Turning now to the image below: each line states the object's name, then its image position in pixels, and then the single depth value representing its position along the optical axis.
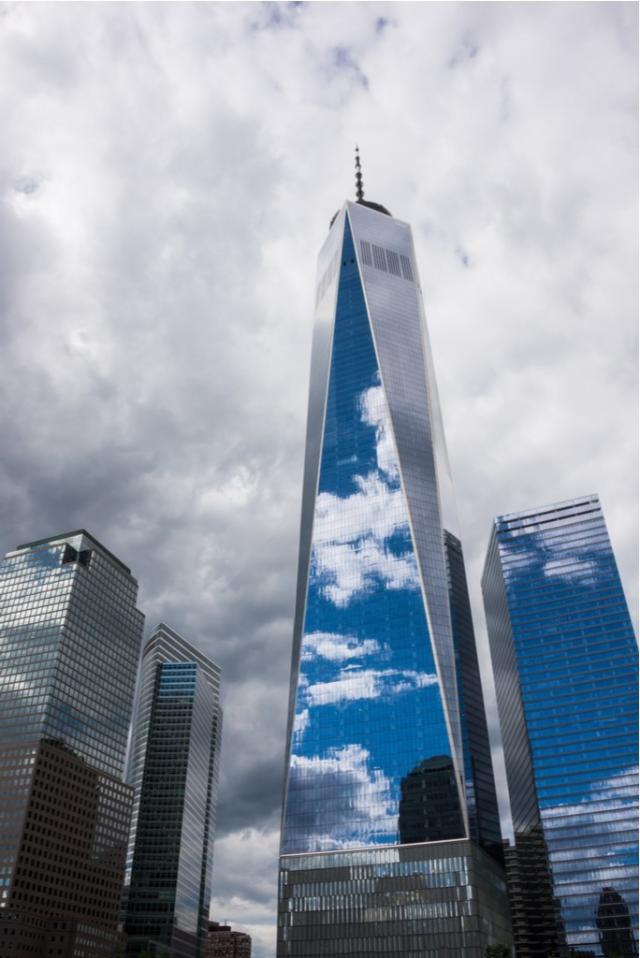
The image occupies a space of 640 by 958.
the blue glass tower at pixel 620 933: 197.12
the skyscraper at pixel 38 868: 178.00
